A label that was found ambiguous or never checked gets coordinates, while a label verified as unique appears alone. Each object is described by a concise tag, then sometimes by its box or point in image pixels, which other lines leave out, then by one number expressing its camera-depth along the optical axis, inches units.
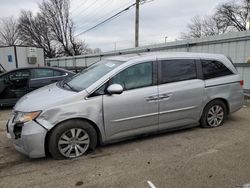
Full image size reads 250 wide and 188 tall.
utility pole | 608.7
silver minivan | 136.6
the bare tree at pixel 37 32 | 1739.7
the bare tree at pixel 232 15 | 1403.7
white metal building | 657.8
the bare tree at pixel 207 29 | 1555.5
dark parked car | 276.7
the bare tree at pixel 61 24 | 1683.1
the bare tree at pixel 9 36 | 2177.7
